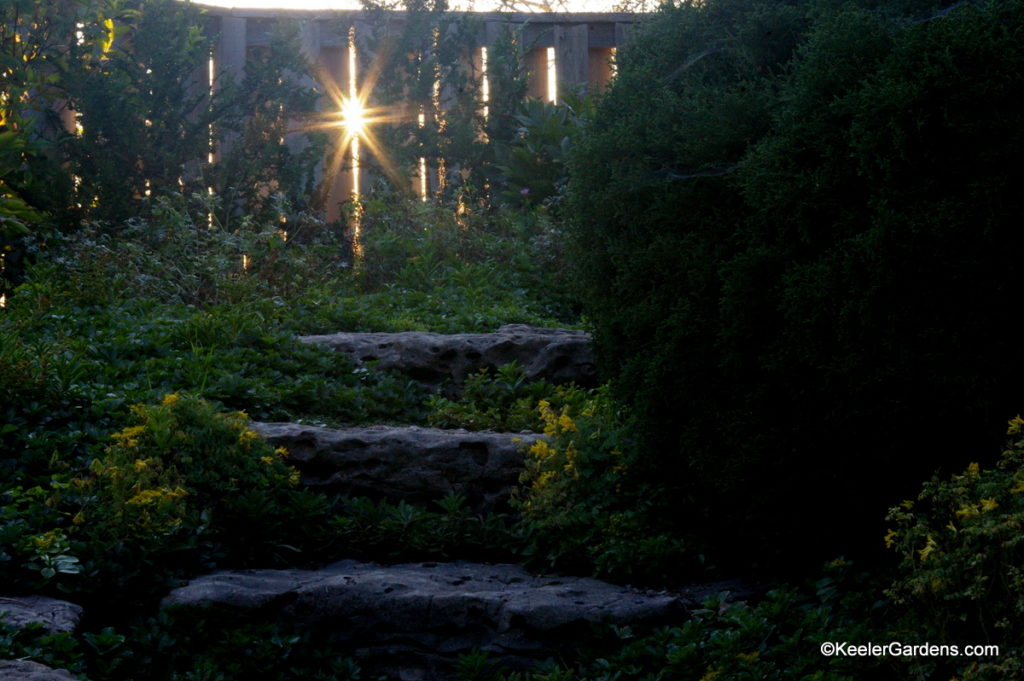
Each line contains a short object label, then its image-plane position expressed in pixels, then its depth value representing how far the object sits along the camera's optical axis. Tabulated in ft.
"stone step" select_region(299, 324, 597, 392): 20.75
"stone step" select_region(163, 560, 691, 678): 12.52
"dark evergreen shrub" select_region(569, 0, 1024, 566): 10.44
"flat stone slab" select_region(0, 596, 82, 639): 11.41
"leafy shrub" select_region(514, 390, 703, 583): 13.67
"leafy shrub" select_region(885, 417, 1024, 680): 9.55
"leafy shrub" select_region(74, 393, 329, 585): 13.26
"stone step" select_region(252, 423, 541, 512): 16.39
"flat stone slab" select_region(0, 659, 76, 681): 10.04
